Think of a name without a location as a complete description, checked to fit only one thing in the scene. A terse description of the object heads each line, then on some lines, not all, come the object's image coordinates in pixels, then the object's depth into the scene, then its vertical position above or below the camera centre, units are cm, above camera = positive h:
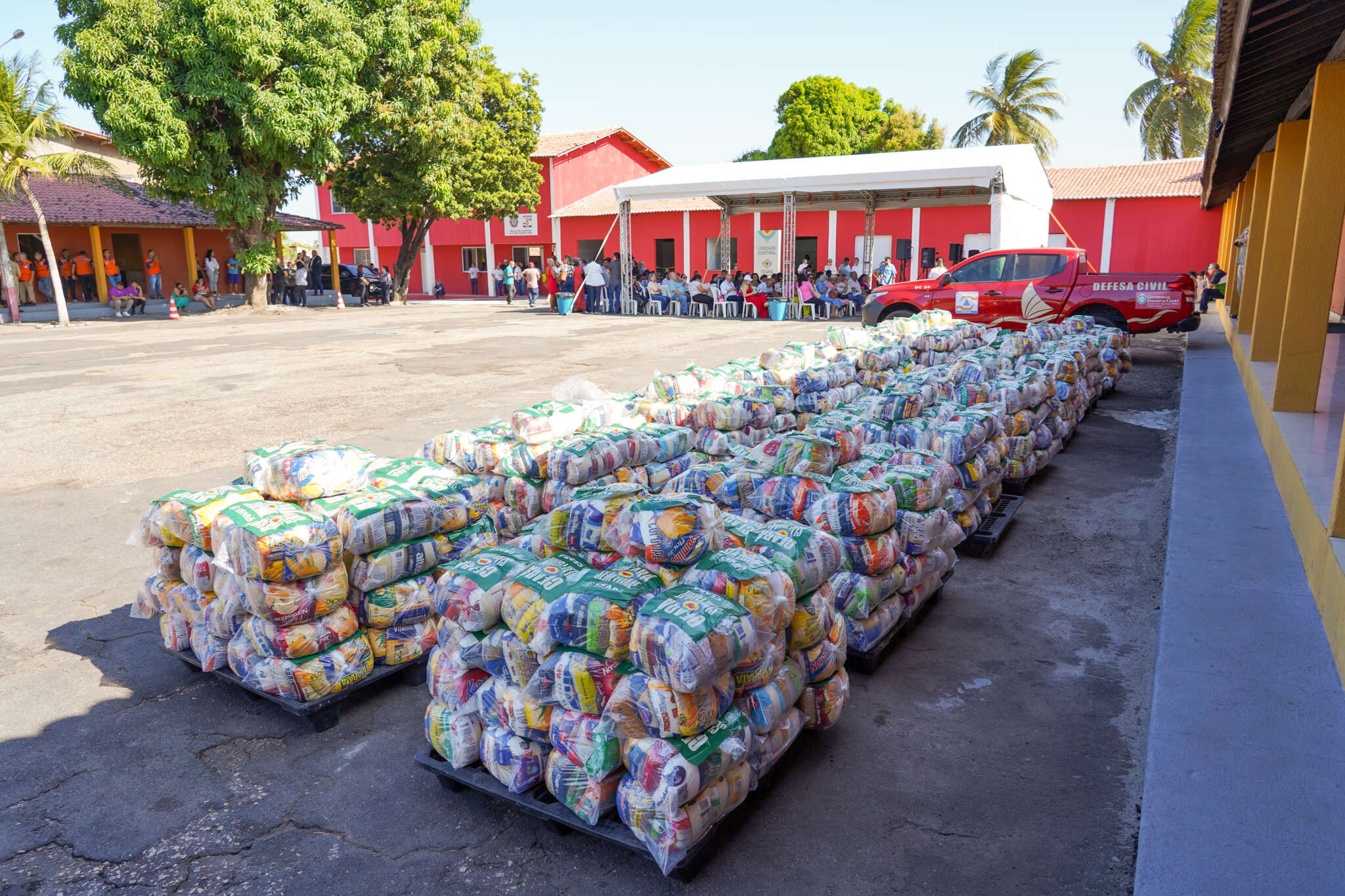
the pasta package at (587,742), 282 -151
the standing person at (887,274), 2447 -2
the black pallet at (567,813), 283 -181
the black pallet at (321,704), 376 -183
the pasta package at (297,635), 381 -156
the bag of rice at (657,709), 271 -135
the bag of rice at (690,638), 266 -112
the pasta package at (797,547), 328 -104
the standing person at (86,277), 2927 +14
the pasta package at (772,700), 304 -149
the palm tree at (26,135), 2177 +366
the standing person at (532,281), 3231 -16
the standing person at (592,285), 2725 -28
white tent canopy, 2033 +235
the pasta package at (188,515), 406 -110
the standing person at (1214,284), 2108 -37
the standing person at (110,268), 2953 +42
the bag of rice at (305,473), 419 -93
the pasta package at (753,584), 295 -105
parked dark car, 3438 -34
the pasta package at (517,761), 304 -168
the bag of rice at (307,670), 379 -171
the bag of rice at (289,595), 375 -137
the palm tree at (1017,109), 3528 +661
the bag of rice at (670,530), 309 -90
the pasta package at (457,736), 322 -169
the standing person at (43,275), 2914 +21
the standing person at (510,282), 3325 -18
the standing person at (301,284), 3256 -20
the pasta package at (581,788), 285 -168
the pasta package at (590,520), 334 -93
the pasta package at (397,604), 409 -153
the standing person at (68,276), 2911 +18
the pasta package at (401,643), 414 -173
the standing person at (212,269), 3293 +40
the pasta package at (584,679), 286 -131
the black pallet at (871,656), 420 -184
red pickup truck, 1400 -37
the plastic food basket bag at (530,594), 299 -109
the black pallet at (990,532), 585 -176
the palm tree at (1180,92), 3122 +670
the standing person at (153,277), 3092 +12
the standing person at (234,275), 3344 +17
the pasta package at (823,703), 344 -168
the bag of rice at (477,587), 315 -113
